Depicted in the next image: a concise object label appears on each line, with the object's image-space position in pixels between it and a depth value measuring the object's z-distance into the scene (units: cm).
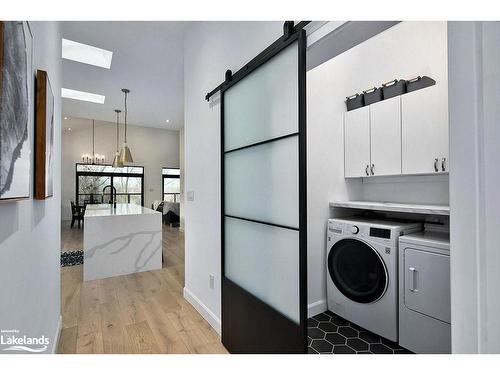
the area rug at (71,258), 368
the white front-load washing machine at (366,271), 185
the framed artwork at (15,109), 62
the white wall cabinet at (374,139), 226
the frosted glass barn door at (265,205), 122
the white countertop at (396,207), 175
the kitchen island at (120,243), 316
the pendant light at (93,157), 790
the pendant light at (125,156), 442
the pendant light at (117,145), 472
